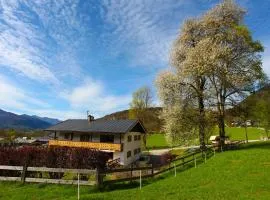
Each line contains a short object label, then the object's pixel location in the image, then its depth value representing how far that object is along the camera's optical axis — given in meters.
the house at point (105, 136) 27.67
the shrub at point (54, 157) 11.99
